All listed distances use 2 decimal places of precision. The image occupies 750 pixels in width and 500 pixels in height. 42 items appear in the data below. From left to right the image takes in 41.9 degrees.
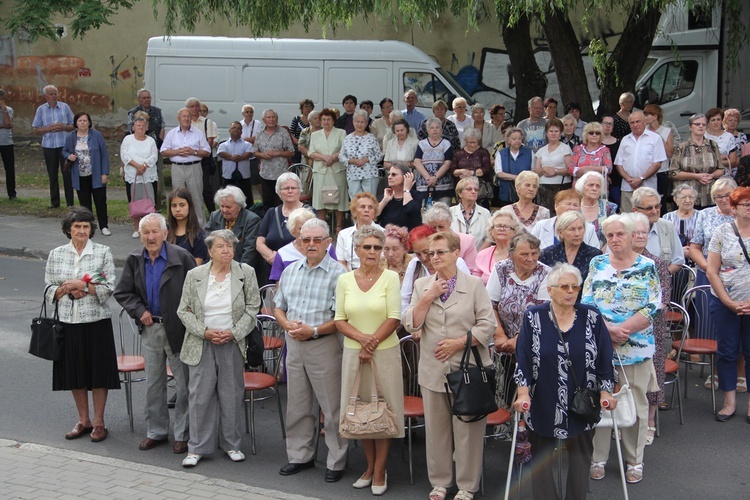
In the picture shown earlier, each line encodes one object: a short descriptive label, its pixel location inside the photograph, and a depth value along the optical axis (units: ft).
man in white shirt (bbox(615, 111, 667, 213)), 42.04
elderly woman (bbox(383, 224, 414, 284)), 25.90
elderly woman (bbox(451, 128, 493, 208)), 43.98
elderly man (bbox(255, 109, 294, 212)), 51.13
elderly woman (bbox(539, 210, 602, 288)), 24.63
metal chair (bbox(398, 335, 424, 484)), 23.20
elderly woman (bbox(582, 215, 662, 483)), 22.39
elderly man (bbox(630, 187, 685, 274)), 27.86
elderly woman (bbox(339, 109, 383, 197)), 46.03
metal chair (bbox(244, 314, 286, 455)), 25.34
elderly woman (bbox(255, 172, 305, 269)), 31.53
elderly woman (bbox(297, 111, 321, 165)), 50.29
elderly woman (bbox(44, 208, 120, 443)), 25.62
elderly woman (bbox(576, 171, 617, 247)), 28.68
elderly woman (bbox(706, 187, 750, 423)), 26.55
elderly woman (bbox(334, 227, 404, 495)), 22.48
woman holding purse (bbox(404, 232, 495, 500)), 21.56
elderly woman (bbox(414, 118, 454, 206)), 44.24
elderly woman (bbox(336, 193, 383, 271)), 28.96
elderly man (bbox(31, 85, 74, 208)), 56.75
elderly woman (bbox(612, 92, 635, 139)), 45.83
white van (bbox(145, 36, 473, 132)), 62.49
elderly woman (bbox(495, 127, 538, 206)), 43.29
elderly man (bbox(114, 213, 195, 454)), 24.98
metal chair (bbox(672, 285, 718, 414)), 27.73
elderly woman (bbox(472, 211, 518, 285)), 26.27
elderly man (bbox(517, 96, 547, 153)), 47.14
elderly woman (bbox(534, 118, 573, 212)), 42.37
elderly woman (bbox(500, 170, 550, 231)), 30.60
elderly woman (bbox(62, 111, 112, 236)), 51.42
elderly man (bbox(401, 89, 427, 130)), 53.47
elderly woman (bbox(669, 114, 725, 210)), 41.16
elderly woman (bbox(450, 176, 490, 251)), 31.22
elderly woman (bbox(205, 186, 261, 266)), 31.63
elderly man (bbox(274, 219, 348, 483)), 23.58
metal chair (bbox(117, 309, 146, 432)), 26.37
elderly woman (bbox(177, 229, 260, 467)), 24.30
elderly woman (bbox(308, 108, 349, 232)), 48.06
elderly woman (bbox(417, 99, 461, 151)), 46.50
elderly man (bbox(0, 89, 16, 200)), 59.88
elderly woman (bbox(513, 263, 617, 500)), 19.90
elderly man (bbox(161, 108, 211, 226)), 49.98
